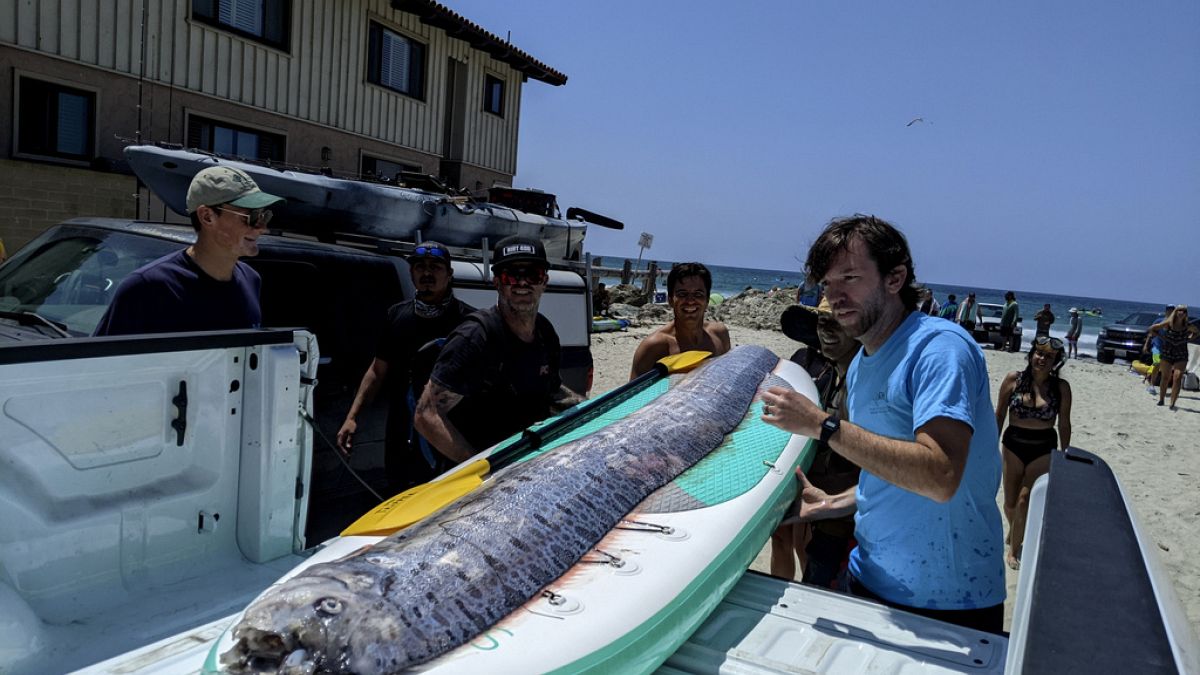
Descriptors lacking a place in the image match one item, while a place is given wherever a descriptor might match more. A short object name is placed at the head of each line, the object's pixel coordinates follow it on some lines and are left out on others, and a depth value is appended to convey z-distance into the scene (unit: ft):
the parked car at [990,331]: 87.25
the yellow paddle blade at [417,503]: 8.30
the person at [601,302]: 74.95
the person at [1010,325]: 82.89
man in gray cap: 10.27
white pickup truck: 6.29
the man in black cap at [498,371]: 11.11
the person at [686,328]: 15.78
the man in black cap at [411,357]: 13.25
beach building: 31.58
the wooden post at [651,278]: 96.94
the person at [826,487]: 10.47
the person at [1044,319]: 72.31
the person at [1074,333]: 85.97
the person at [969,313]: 80.38
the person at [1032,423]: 18.76
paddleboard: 6.33
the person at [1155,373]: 53.08
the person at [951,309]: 76.88
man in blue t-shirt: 6.93
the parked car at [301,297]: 12.50
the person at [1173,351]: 46.62
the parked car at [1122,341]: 81.87
